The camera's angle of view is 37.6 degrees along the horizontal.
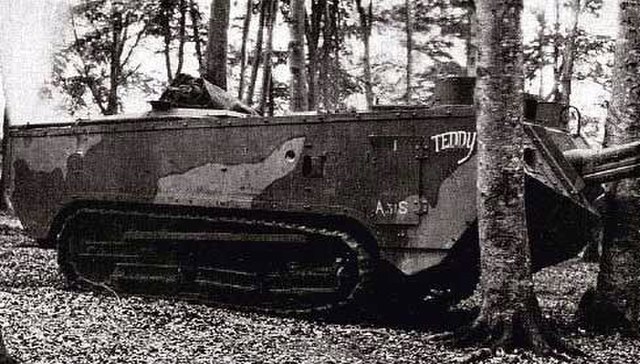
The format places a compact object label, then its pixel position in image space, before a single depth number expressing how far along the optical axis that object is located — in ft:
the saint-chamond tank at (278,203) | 26.81
